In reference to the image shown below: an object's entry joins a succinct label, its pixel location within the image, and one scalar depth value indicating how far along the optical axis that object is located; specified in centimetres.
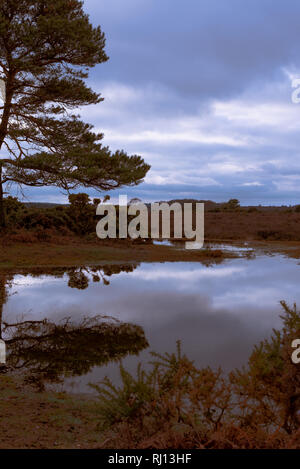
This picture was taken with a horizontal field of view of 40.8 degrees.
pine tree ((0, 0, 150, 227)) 1722
